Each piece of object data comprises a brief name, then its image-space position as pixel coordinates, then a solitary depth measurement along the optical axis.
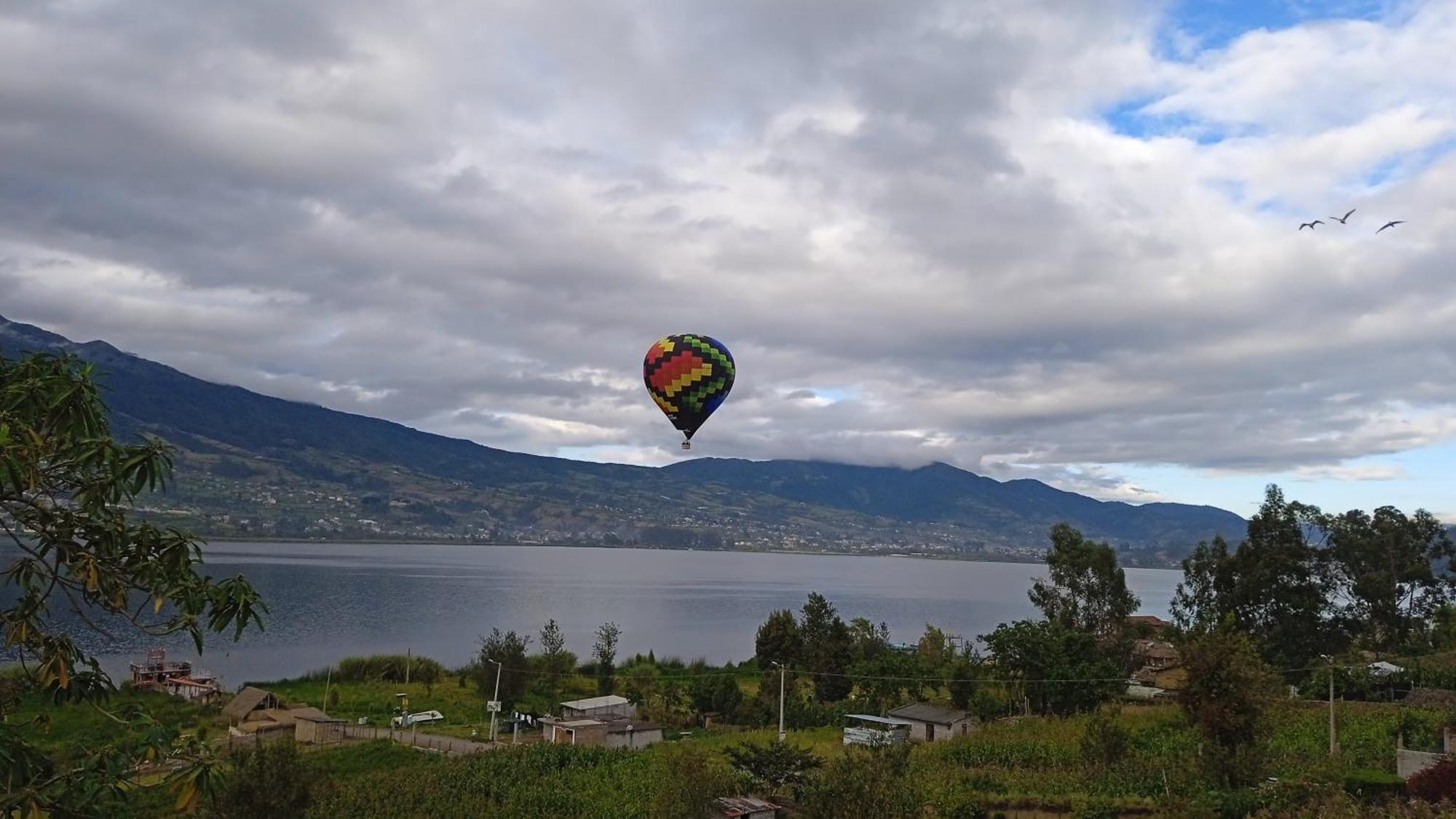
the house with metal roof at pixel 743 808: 26.56
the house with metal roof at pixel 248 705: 47.69
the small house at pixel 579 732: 41.41
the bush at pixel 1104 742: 32.09
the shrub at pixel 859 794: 18.09
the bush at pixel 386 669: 63.88
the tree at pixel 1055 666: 47.22
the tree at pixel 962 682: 50.16
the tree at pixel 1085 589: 62.97
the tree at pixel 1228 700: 26.42
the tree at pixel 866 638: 65.88
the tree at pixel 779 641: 61.38
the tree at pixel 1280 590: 55.16
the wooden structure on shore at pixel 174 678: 56.06
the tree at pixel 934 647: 63.81
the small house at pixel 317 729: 43.59
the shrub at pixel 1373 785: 26.47
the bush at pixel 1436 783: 23.03
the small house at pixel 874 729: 40.25
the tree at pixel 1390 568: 62.44
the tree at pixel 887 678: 53.38
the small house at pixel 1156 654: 64.75
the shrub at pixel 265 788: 22.67
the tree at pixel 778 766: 29.31
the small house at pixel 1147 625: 66.69
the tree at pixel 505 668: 55.47
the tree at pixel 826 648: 57.19
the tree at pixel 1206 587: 57.38
